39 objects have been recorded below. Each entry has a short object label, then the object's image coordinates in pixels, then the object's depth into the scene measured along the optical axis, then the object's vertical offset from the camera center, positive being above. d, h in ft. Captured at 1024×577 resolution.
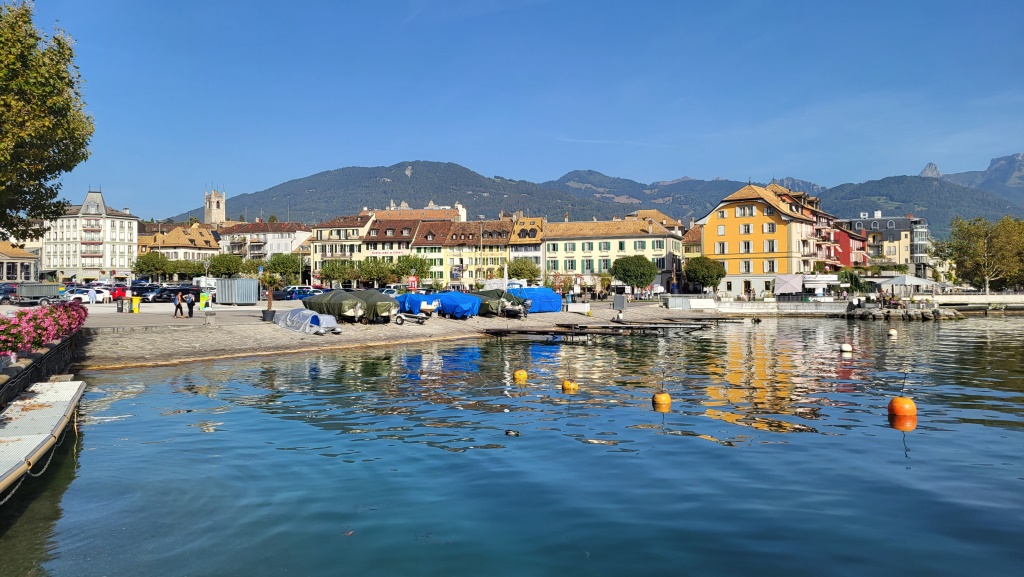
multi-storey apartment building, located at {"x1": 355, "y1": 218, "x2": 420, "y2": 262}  479.82 +36.11
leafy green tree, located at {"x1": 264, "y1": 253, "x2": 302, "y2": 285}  462.60 +19.98
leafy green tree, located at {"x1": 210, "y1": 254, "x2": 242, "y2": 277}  441.68 +19.98
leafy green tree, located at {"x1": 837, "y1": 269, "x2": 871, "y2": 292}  358.84 +5.57
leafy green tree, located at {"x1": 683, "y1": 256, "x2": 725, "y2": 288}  361.71 +10.44
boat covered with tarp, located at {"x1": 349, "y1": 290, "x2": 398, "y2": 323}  186.50 -1.96
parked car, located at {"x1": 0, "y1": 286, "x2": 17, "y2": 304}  215.14 +3.17
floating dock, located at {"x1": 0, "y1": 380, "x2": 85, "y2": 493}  43.91 -8.61
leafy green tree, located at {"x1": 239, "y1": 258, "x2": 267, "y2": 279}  460.55 +19.47
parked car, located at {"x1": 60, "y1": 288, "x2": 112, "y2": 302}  226.44 +2.47
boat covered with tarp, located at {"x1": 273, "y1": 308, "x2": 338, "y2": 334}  163.12 -4.66
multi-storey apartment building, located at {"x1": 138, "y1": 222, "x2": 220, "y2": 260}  552.00 +41.16
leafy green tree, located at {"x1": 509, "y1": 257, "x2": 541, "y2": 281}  403.75 +13.90
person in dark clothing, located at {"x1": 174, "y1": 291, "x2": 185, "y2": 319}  173.88 -1.45
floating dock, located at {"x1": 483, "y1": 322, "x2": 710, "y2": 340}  185.68 -8.82
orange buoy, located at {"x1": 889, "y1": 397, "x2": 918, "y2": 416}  75.00 -11.30
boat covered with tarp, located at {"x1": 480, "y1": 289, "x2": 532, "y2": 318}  232.53 -2.18
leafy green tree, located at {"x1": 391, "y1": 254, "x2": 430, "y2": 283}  422.41 +17.76
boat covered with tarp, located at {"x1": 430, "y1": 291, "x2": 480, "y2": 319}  212.64 -2.03
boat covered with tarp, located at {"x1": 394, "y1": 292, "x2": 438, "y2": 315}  207.41 -1.51
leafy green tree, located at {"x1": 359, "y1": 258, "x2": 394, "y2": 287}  415.23 +14.91
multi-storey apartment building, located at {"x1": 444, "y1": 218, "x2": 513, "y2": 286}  456.04 +28.47
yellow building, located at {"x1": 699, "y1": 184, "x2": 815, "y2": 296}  359.46 +25.29
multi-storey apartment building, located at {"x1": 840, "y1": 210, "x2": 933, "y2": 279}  612.29 +42.10
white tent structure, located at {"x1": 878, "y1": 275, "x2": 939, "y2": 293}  330.34 +3.93
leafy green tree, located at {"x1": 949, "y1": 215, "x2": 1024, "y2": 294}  337.31 +18.56
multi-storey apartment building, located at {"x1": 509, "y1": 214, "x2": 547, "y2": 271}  442.09 +32.20
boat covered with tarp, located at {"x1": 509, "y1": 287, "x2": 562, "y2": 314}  255.29 -0.60
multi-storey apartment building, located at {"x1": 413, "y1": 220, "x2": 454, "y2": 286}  467.11 +29.73
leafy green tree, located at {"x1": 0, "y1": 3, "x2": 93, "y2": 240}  75.25 +19.76
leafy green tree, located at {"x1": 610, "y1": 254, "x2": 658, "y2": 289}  382.63 +11.86
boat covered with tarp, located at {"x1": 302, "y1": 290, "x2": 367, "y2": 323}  183.93 -1.64
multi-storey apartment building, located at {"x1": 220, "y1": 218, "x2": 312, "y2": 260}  601.62 +47.56
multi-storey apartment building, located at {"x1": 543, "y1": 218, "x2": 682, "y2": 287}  416.67 +26.70
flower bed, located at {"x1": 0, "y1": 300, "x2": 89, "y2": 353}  68.39 -2.44
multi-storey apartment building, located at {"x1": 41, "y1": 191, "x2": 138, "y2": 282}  495.41 +36.95
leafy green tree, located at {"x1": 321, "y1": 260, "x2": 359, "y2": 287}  417.28 +15.27
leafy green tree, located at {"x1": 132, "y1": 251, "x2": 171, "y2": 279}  467.11 +22.49
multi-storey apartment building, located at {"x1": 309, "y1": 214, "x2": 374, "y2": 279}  494.59 +38.19
